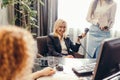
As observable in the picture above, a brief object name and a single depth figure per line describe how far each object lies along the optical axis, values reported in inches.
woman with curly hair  21.4
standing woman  102.5
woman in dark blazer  91.5
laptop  41.7
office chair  89.3
